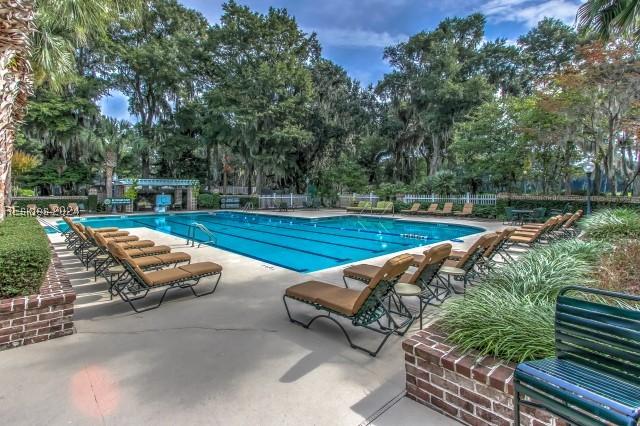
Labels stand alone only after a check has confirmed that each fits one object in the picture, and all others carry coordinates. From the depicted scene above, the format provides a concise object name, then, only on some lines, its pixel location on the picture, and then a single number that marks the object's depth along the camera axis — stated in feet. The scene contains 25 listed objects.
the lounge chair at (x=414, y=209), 57.82
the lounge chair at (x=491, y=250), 15.31
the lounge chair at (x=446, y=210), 54.75
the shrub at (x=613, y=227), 19.72
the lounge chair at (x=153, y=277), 11.91
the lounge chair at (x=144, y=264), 13.44
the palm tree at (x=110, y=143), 66.44
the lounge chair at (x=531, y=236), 21.68
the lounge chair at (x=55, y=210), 57.36
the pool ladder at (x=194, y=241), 27.05
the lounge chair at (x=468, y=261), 13.32
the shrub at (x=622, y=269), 11.12
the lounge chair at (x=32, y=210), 54.06
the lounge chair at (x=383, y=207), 60.59
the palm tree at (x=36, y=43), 12.66
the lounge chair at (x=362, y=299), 8.85
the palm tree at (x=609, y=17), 22.39
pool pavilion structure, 67.62
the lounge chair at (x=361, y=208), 62.90
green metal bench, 4.12
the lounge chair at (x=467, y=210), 52.37
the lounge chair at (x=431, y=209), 55.83
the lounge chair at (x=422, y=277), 10.61
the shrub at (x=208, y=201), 77.41
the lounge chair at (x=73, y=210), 58.13
